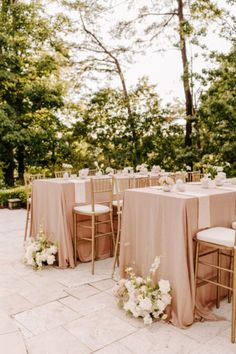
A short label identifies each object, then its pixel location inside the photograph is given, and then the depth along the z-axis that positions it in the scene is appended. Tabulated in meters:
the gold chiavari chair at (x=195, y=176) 4.63
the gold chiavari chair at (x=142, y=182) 3.86
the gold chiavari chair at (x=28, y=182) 4.88
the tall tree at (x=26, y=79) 10.04
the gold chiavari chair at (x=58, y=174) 5.45
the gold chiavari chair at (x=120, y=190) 3.62
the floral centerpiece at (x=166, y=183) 2.99
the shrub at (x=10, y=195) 8.09
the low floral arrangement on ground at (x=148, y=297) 2.59
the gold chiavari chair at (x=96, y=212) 3.88
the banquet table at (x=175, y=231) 2.60
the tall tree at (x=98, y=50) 9.96
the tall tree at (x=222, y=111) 6.62
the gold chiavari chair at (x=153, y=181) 4.00
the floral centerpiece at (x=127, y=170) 5.80
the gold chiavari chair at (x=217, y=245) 2.42
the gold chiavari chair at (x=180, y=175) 4.35
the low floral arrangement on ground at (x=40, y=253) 3.86
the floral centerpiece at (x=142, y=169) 5.67
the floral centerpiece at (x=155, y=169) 5.76
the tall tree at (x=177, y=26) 7.71
